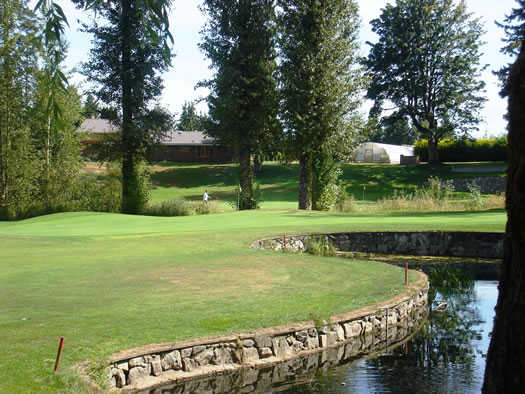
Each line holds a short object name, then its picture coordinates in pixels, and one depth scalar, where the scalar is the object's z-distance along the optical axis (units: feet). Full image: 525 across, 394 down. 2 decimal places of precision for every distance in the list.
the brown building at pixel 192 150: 225.76
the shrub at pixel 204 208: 96.63
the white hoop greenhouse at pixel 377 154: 206.90
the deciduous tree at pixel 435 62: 166.91
